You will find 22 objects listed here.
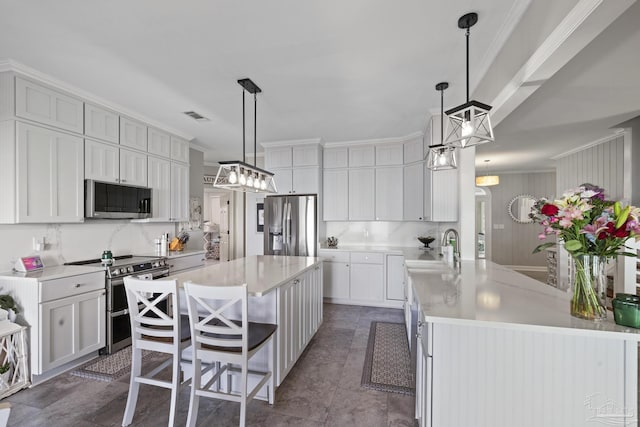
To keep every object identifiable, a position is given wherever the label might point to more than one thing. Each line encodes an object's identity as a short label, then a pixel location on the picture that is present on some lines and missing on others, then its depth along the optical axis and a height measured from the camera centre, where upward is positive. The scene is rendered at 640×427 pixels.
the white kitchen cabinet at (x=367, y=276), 4.42 -1.00
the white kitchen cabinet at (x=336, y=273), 4.57 -0.97
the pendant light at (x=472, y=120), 1.59 +0.54
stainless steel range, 2.87 -0.89
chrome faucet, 2.89 -0.36
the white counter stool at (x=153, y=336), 1.75 -0.82
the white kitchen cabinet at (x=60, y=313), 2.32 -0.88
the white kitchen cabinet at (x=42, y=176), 2.45 +0.35
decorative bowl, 4.38 -0.41
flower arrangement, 1.18 -0.08
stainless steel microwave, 3.03 +0.15
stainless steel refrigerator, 4.59 -0.19
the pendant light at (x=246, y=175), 2.55 +0.37
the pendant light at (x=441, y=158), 2.34 +0.46
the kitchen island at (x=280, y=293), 2.12 -0.67
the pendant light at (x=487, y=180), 5.54 +0.65
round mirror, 7.14 +0.16
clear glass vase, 1.25 -0.32
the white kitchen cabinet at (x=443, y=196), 3.40 +0.22
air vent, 3.48 +1.23
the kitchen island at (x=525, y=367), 1.19 -0.69
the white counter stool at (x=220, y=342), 1.67 -0.82
